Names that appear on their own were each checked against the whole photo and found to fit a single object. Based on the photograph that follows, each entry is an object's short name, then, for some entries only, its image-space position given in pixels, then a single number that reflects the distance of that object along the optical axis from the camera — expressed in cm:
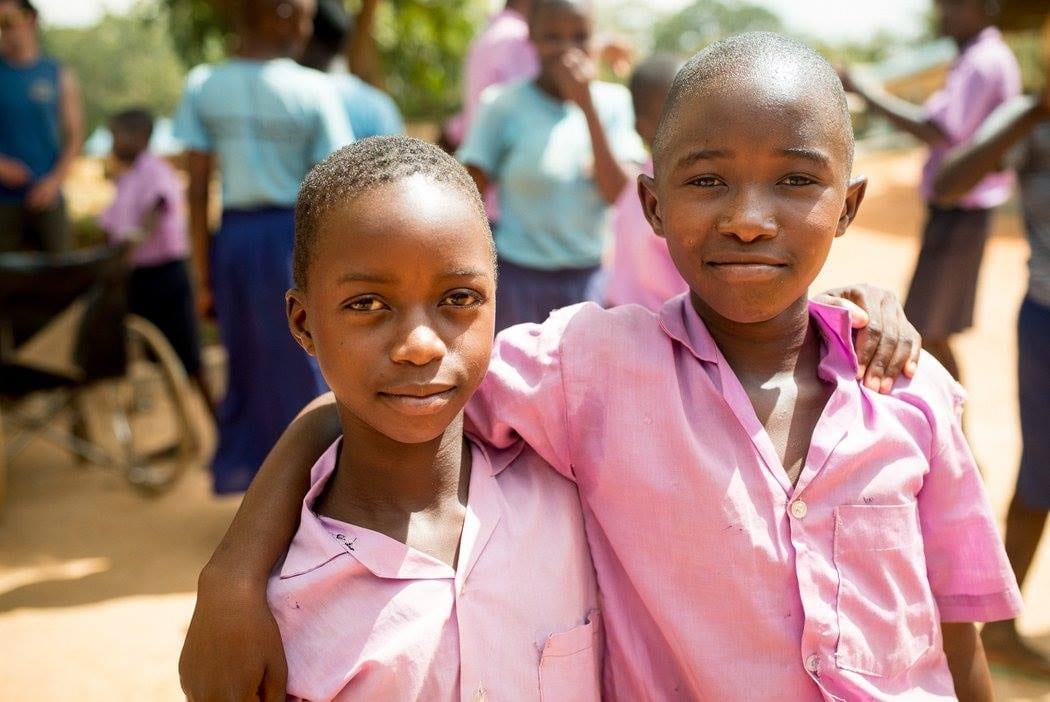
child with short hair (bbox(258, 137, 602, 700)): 147
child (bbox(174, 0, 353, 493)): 397
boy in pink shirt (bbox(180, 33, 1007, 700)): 154
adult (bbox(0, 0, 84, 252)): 584
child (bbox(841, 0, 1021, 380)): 475
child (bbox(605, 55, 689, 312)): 312
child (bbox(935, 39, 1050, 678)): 311
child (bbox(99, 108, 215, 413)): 577
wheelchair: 438
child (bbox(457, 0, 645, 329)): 398
